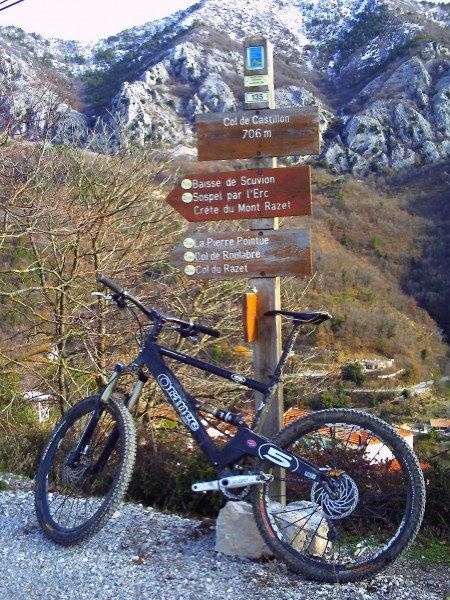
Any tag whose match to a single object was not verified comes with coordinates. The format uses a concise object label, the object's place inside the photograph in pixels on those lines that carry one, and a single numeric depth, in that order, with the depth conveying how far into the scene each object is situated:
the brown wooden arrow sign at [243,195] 3.98
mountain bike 3.31
